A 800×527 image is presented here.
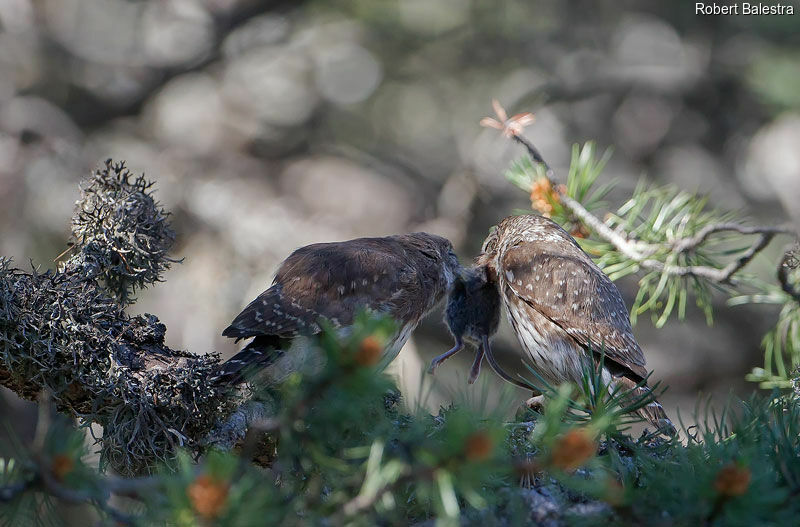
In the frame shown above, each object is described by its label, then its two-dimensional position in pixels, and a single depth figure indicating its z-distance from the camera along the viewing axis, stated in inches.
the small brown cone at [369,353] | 191.8
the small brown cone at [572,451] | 187.0
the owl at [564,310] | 309.4
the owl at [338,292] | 307.0
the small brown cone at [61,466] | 192.5
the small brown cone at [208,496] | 177.2
